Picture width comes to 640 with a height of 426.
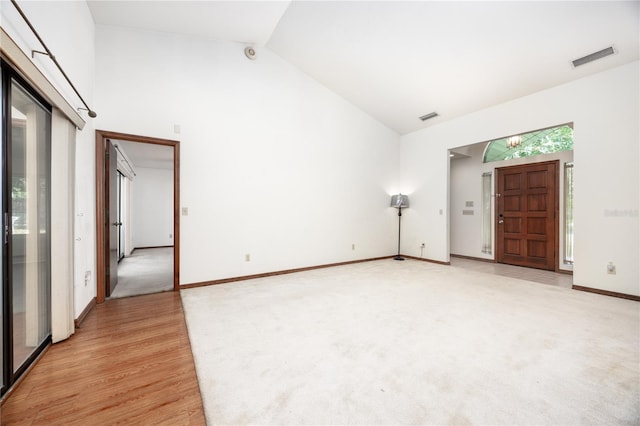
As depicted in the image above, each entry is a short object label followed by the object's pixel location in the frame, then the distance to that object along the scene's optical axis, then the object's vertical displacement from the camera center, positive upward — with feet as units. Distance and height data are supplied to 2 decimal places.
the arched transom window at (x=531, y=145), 16.62 +4.56
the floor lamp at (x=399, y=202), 20.27 +0.77
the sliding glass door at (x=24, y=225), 5.35 -0.33
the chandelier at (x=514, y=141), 16.88 +4.55
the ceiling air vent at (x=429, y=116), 17.84 +6.57
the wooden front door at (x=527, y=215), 17.16 -0.18
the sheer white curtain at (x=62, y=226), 7.22 -0.41
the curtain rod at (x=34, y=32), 4.68 +3.52
